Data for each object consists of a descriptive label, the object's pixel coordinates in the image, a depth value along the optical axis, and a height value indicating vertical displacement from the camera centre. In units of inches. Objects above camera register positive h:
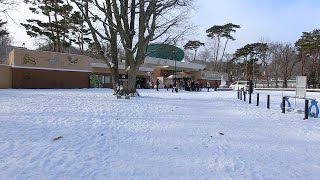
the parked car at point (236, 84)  1120.8 +7.5
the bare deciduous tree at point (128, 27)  434.6 +159.8
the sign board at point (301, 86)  308.6 -1.7
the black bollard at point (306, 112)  262.1 -43.8
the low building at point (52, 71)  665.1 +67.3
